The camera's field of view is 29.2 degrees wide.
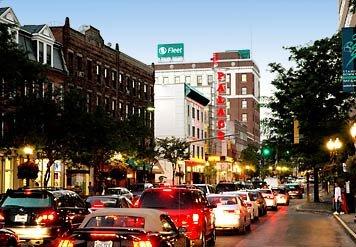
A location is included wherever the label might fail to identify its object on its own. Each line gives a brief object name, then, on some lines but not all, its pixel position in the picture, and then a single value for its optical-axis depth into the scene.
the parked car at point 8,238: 13.33
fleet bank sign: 145.75
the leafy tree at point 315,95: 51.62
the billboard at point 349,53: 26.64
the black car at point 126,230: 10.65
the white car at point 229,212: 25.41
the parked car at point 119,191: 40.18
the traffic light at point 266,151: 53.61
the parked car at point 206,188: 35.99
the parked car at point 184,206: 18.31
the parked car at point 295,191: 75.94
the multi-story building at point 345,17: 60.12
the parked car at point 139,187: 49.56
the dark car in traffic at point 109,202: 24.37
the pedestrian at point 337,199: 37.87
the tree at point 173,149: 75.81
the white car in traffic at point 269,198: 47.50
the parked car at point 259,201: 37.71
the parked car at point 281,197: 57.53
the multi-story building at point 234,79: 151.38
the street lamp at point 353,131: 31.53
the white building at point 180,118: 89.75
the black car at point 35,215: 17.80
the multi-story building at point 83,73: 47.53
